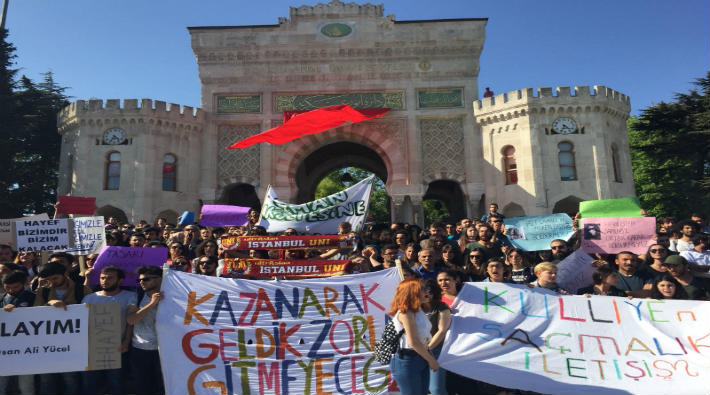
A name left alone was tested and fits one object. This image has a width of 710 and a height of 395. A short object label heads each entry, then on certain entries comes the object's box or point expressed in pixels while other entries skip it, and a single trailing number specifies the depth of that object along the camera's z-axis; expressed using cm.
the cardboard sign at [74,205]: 1134
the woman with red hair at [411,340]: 388
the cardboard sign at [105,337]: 446
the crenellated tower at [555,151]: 1675
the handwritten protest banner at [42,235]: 660
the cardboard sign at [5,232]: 873
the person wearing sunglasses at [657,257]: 577
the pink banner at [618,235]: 741
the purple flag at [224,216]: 990
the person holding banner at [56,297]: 449
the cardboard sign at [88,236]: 695
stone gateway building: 1712
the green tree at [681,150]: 1817
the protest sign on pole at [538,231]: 835
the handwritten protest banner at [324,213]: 701
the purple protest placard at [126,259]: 584
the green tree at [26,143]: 1909
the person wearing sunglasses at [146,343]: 459
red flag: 1556
